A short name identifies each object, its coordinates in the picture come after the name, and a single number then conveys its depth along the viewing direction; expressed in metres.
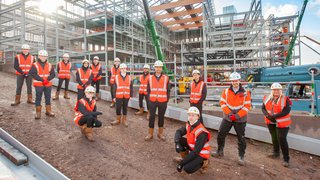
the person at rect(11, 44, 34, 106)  6.22
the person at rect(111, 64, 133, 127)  5.62
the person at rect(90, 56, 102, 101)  7.69
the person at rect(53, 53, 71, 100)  7.54
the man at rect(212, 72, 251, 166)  4.04
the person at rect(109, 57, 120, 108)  7.29
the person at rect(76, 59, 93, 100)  6.43
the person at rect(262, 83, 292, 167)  4.12
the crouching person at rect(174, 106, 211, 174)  3.27
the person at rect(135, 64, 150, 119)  6.94
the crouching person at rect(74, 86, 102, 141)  4.42
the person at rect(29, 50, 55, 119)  5.38
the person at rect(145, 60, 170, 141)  4.89
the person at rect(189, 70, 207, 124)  5.18
